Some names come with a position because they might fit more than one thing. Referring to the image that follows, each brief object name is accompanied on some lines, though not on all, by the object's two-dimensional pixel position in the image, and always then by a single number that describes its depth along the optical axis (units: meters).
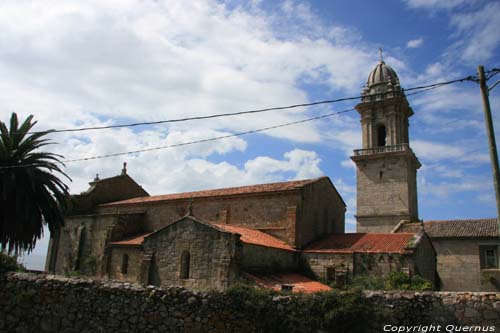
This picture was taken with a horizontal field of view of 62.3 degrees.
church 20.22
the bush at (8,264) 13.68
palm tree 21.31
